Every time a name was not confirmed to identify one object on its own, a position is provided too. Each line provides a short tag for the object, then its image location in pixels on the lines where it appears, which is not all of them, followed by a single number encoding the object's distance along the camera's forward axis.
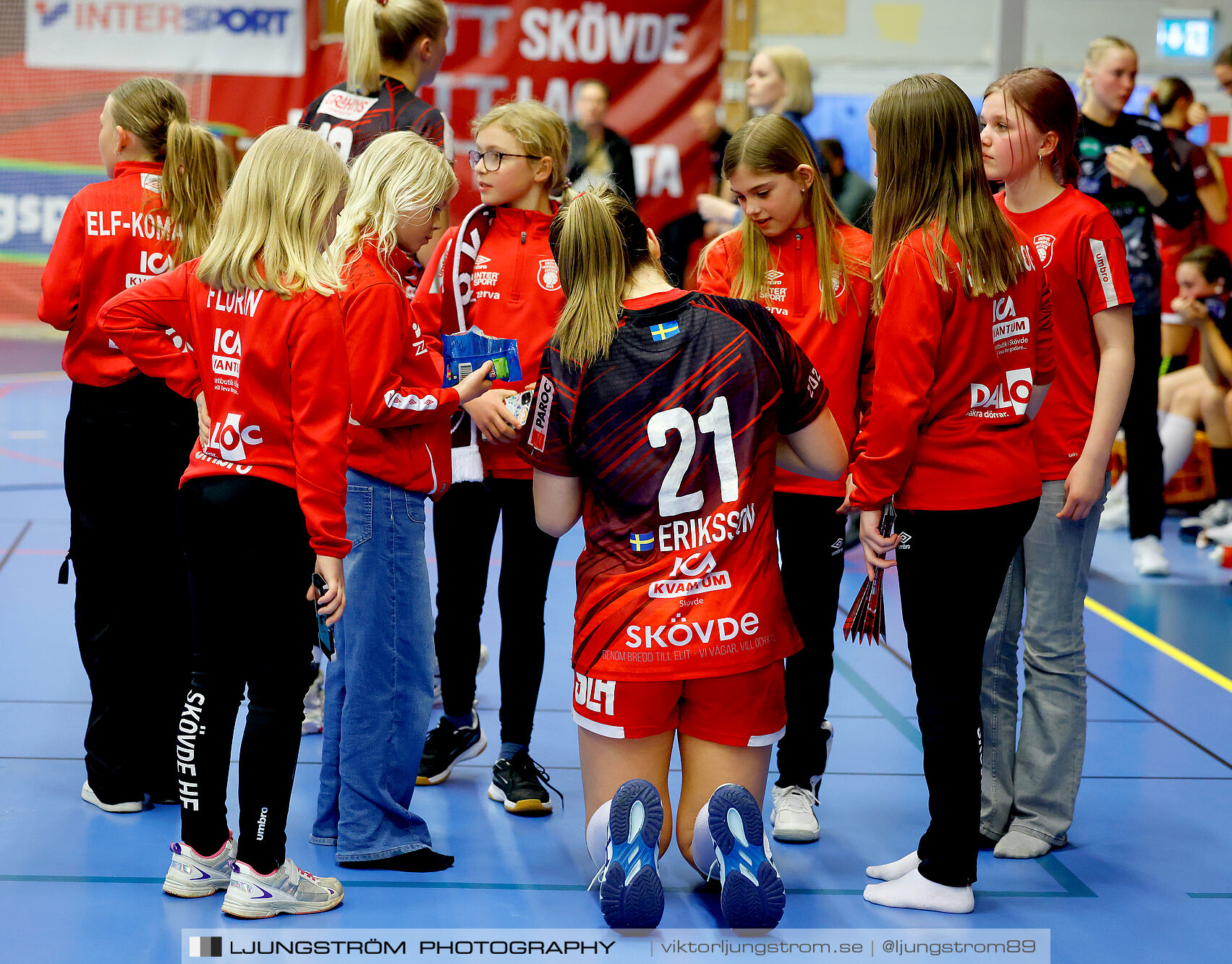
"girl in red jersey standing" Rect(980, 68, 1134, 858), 6.17
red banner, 22.22
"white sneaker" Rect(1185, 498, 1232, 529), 13.90
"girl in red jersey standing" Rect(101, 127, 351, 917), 5.18
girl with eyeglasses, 6.74
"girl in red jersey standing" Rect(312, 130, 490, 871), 5.74
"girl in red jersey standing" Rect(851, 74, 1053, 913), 5.40
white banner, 22.66
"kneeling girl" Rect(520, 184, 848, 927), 5.33
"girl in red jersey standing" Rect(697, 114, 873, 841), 6.43
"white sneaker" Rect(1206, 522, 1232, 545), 13.16
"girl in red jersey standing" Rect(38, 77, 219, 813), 6.41
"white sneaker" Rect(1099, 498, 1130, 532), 14.41
